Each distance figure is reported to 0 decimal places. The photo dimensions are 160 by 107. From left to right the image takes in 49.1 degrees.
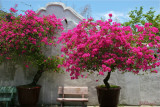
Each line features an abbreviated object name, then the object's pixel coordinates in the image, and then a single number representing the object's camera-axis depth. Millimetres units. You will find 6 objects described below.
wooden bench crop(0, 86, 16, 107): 6038
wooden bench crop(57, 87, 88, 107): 6120
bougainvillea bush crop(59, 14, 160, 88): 4266
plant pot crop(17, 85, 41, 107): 5727
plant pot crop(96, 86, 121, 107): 4969
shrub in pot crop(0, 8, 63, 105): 5750
